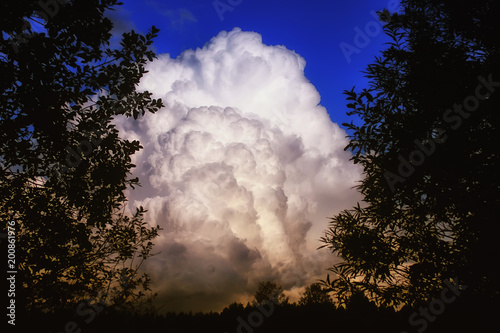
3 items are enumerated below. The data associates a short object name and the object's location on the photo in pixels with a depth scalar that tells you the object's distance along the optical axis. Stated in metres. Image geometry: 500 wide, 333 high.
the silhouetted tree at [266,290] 51.97
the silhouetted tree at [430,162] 6.20
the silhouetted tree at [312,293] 49.69
